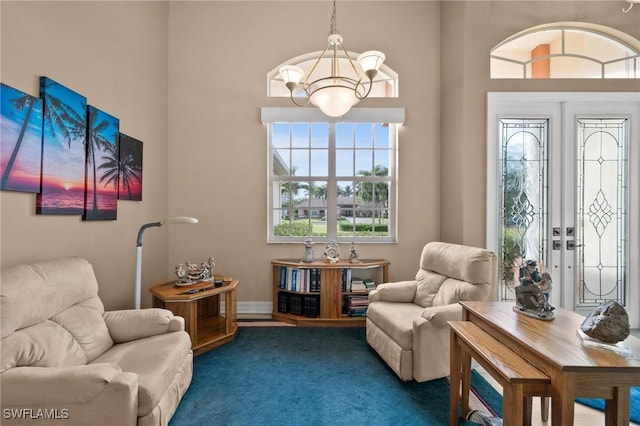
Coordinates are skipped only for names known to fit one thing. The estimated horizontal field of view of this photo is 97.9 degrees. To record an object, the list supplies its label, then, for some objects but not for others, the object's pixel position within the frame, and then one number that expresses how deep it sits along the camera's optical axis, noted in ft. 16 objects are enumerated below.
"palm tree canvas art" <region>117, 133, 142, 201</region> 8.80
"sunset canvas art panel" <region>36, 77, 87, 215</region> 6.17
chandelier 6.88
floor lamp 7.80
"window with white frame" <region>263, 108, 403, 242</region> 12.44
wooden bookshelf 10.69
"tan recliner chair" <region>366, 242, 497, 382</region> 7.14
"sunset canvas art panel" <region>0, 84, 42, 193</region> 5.34
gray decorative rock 4.19
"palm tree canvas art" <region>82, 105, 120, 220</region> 7.43
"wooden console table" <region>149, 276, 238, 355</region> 8.37
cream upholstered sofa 4.27
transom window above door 10.32
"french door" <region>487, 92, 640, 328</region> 10.21
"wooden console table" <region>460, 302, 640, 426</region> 3.75
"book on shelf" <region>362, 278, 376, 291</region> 11.13
